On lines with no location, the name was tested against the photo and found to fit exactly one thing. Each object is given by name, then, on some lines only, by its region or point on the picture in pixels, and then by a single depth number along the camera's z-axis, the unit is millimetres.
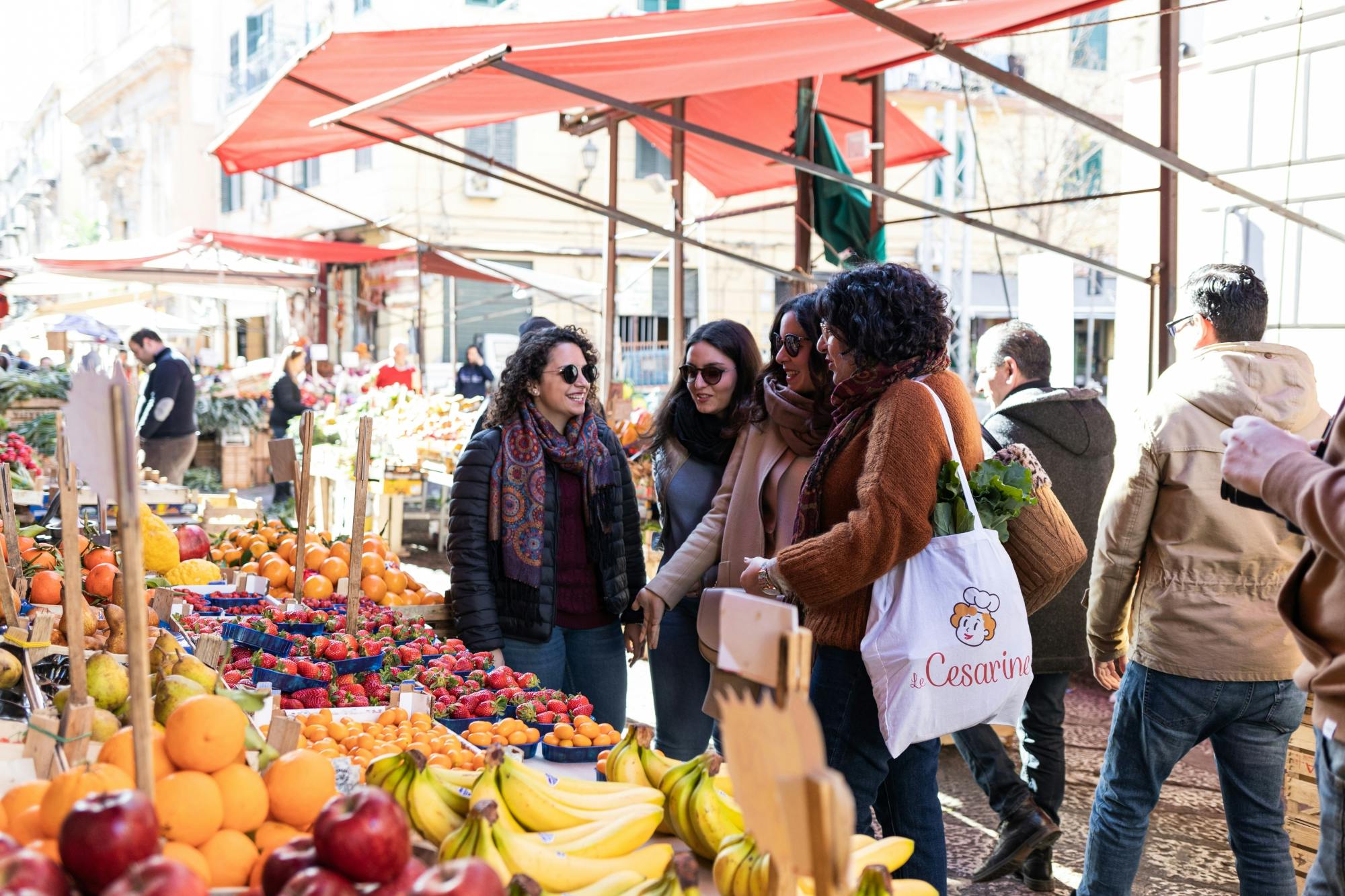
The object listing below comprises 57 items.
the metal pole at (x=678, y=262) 7934
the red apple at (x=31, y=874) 1143
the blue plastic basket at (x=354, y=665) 3148
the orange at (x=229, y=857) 1499
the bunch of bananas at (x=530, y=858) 1608
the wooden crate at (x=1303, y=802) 3369
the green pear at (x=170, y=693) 1982
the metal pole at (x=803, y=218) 7055
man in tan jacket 2855
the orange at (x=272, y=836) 1599
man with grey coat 3955
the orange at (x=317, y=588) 4020
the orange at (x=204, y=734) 1587
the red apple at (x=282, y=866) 1278
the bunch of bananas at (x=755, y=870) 1664
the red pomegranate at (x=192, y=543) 4570
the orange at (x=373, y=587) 4062
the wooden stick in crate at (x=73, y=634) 1772
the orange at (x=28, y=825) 1490
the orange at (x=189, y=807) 1502
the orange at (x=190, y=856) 1434
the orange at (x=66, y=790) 1453
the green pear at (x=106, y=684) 2100
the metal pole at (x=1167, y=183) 4902
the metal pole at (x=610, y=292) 8914
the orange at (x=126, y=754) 1598
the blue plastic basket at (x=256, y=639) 3211
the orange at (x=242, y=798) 1586
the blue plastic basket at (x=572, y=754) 2568
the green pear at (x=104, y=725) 1911
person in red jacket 12148
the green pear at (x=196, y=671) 2156
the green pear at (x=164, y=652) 2256
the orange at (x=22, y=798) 1549
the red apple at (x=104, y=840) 1200
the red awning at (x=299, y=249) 14130
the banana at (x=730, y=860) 1718
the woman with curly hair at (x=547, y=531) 3613
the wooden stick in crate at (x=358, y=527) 3090
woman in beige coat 3238
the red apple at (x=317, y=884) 1191
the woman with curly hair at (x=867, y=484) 2520
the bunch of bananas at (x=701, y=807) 1891
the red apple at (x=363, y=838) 1250
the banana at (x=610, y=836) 1784
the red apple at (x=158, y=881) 1108
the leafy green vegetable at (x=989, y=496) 2545
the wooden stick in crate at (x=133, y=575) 1335
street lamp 19719
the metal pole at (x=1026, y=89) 3471
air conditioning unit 22266
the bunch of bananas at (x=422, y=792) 1818
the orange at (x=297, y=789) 1661
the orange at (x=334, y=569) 4223
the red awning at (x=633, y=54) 4711
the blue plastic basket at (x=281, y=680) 2998
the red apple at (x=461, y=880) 1166
